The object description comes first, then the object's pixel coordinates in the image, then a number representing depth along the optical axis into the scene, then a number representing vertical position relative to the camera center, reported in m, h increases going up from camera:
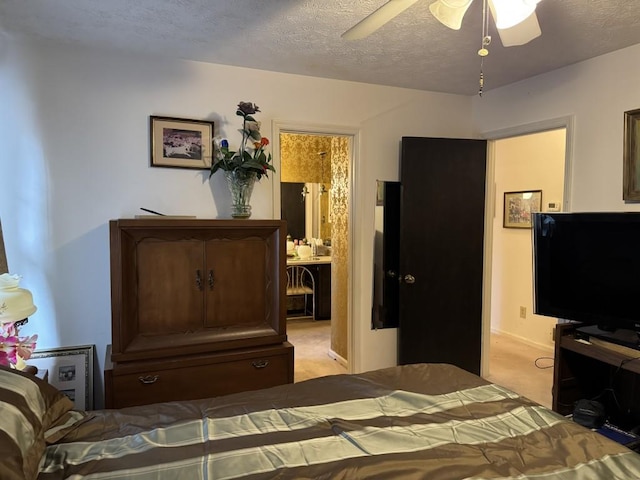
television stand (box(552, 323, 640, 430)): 2.62 -1.02
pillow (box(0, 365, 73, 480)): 1.02 -0.56
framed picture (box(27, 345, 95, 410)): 2.61 -0.94
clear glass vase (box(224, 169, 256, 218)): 2.79 +0.20
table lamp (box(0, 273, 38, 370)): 1.66 -0.40
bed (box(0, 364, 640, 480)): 1.16 -0.69
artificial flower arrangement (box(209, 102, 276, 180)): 2.79 +0.46
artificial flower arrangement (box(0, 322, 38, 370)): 1.64 -0.51
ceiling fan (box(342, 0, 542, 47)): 1.53 +0.78
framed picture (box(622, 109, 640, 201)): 2.54 +0.40
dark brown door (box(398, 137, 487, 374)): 3.45 -0.23
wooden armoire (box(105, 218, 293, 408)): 2.30 -0.53
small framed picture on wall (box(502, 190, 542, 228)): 4.51 +0.17
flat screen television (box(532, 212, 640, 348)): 2.38 -0.29
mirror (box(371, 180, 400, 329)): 3.50 -0.26
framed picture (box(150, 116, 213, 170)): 2.81 +0.51
